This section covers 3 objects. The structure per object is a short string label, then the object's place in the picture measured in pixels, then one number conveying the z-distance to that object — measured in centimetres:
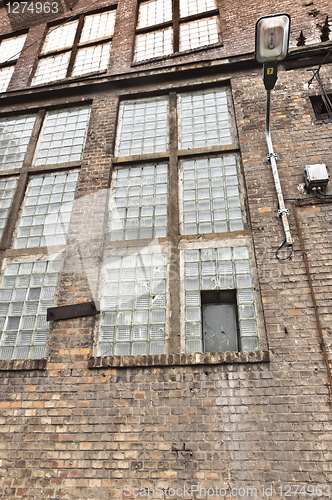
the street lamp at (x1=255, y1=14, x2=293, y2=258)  387
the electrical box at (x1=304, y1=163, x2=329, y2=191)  473
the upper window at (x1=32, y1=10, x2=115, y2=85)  830
